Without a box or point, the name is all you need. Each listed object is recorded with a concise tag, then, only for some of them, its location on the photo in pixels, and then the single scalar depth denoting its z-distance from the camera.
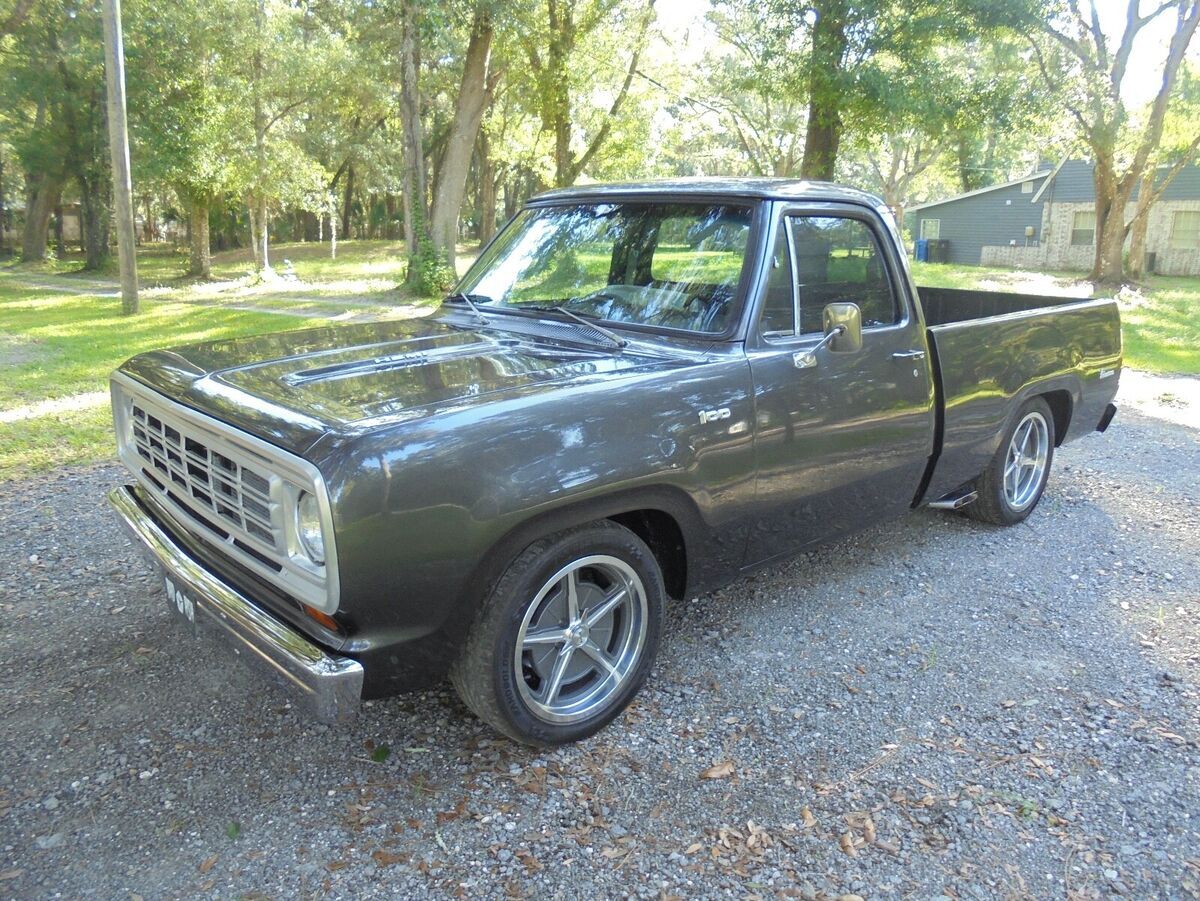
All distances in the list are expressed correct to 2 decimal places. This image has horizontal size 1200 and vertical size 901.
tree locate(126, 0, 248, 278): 19.56
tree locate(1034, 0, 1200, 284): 18.72
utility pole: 12.47
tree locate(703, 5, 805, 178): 14.69
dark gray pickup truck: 2.59
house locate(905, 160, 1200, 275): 28.33
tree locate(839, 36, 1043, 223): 13.31
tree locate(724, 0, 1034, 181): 13.16
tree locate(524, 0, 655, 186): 18.55
